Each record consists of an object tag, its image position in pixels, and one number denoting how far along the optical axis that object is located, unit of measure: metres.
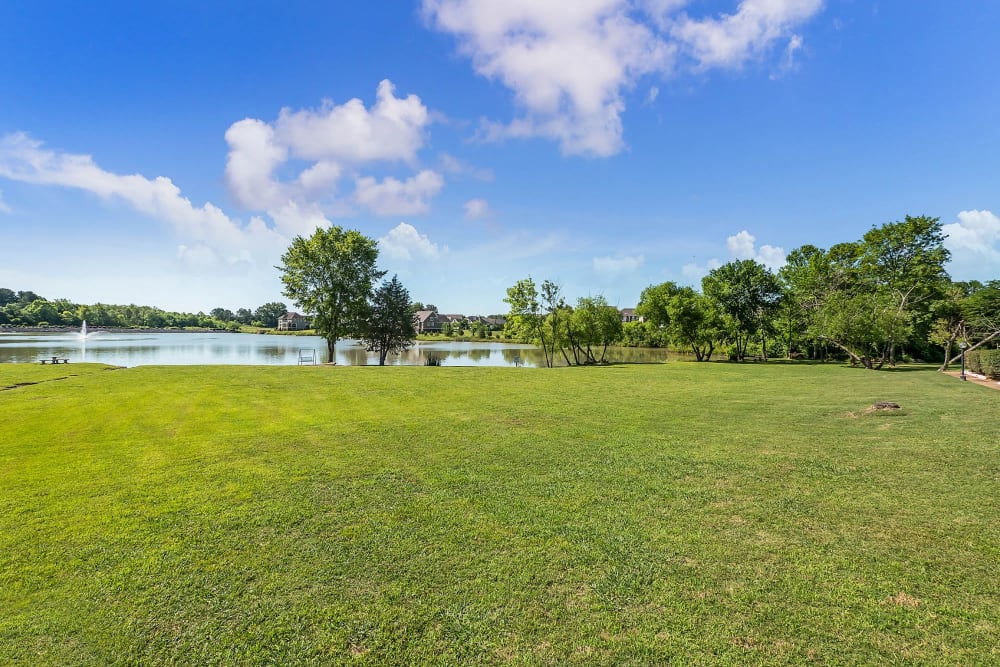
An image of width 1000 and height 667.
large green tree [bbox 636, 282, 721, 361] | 41.50
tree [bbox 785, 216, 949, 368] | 30.98
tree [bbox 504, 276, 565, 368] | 39.25
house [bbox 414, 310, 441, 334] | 122.00
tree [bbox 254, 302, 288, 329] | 165.25
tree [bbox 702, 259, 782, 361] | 41.28
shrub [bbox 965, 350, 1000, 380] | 21.56
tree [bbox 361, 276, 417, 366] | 36.94
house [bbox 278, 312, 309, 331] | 150.65
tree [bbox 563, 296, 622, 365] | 40.44
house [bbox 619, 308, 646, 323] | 128.82
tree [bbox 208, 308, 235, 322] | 179.81
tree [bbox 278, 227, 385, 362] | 34.78
